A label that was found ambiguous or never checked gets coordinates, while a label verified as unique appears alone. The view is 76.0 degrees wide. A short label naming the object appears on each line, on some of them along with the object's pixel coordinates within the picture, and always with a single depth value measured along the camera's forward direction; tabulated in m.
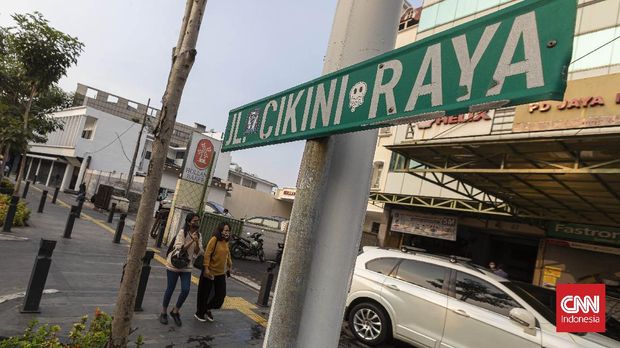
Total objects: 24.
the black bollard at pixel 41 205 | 15.38
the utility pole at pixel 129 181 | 26.63
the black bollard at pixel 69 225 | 11.16
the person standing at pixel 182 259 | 5.91
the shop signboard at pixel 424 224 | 15.15
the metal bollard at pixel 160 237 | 12.71
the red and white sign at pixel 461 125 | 10.85
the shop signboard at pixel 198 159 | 13.09
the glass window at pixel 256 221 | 16.39
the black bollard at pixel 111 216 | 16.55
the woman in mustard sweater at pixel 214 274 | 6.24
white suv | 5.25
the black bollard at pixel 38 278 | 5.15
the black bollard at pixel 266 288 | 7.67
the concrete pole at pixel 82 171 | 33.47
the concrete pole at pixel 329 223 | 1.90
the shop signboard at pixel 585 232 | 10.84
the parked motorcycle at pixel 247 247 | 13.88
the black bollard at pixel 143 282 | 6.08
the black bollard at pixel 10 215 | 10.12
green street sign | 1.15
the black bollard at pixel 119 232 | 12.06
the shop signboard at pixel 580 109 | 7.61
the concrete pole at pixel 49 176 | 37.91
